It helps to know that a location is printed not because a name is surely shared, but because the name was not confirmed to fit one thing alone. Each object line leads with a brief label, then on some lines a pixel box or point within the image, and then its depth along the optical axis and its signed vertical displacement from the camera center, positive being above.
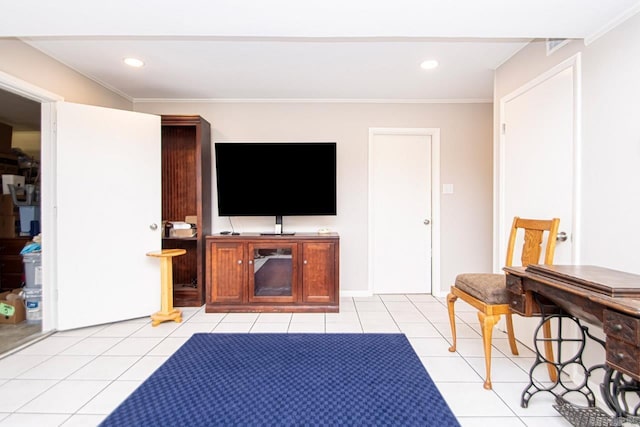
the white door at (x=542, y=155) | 1.94 +0.41
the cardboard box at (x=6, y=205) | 3.38 +0.06
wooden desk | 1.07 -0.40
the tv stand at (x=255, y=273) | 3.08 -0.68
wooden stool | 2.80 -0.80
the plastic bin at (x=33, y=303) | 2.77 -0.88
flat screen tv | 3.27 +0.37
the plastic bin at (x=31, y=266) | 2.76 -0.52
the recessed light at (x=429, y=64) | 2.59 +1.31
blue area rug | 1.54 -1.08
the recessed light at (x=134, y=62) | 2.57 +1.32
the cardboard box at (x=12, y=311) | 2.76 -0.95
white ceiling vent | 1.98 +1.14
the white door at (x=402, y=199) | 3.67 +0.14
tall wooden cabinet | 3.42 +0.29
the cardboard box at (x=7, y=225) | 3.37 -0.17
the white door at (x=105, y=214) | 2.57 -0.03
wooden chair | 1.81 -0.51
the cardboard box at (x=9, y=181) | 3.37 +0.34
